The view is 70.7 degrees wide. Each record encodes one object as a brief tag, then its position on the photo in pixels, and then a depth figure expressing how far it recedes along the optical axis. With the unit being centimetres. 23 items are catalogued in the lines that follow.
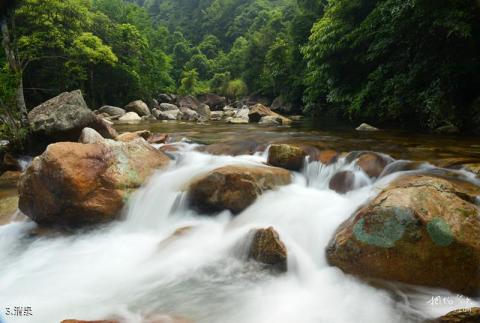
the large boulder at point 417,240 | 342
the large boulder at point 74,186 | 546
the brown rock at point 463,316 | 284
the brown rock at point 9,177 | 748
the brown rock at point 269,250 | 409
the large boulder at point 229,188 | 546
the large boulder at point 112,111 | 2484
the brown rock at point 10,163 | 797
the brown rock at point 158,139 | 1009
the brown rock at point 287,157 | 671
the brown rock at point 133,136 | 956
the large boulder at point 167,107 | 3243
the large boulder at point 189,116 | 2383
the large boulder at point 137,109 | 2614
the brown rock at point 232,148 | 827
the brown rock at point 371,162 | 592
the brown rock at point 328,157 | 679
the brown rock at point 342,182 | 579
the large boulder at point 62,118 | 870
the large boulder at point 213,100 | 4109
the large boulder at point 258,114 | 1816
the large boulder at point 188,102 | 3619
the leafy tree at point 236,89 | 4310
